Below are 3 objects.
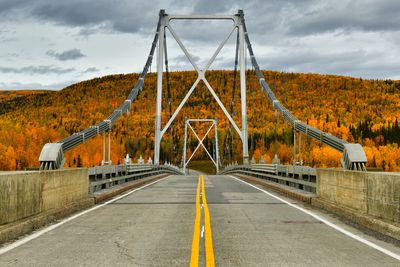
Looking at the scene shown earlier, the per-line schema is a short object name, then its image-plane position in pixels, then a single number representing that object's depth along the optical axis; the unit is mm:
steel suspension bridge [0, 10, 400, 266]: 7773
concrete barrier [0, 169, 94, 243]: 9406
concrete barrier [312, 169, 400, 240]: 9961
